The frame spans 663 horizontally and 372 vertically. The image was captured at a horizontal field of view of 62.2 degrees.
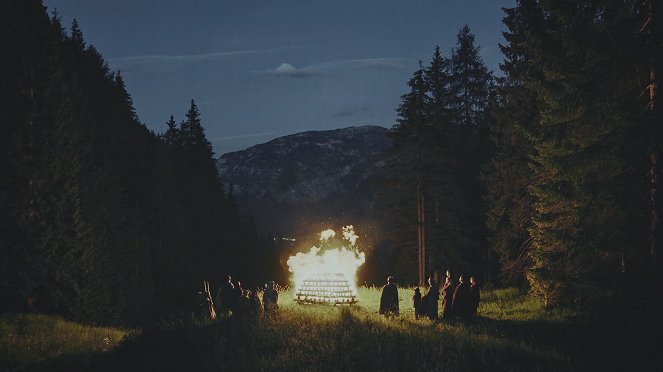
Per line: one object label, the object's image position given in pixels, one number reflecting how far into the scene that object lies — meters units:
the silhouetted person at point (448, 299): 20.47
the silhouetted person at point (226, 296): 21.84
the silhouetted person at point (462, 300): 20.22
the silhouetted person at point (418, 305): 20.44
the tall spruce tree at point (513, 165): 28.09
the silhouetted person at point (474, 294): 20.75
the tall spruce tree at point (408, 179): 36.47
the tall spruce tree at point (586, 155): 14.73
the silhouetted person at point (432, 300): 20.48
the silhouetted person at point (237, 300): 20.77
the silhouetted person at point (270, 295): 20.67
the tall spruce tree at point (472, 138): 39.53
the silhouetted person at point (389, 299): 20.95
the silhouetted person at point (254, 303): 20.06
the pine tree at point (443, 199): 36.72
